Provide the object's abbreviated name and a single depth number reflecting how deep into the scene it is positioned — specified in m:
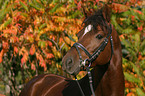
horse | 5.20
